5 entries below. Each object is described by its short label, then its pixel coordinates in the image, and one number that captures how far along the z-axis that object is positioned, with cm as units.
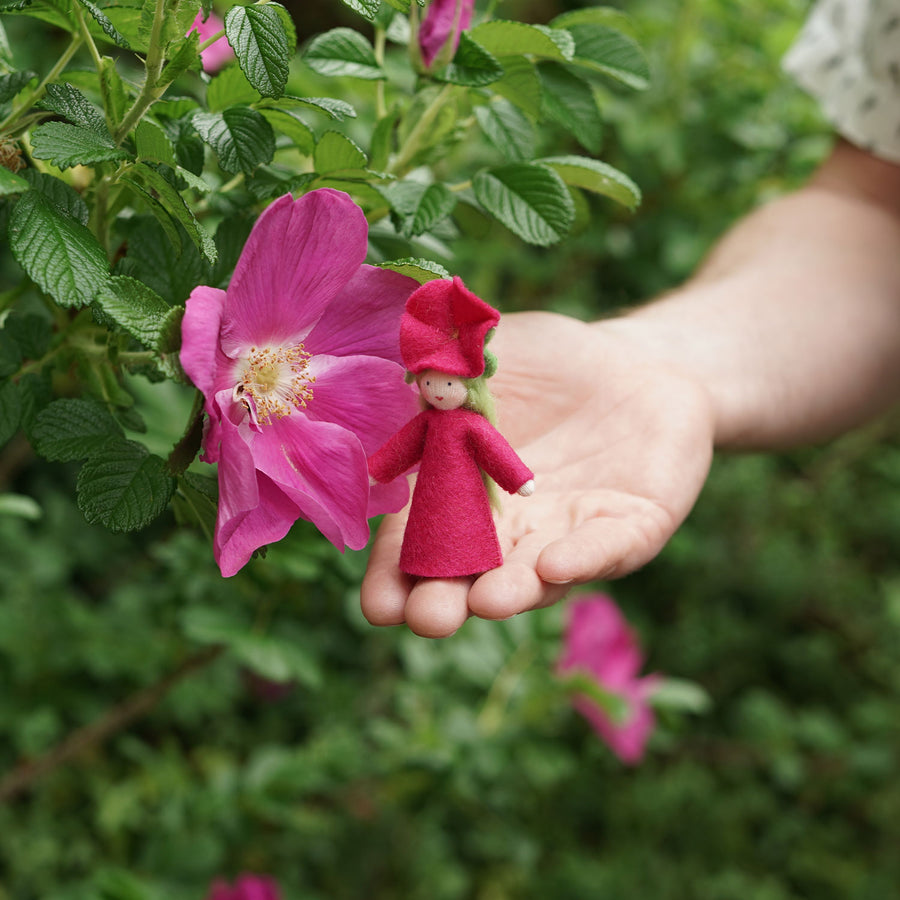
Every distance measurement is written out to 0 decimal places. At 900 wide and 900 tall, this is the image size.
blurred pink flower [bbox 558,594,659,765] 164
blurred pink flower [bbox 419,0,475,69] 67
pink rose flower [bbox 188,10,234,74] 134
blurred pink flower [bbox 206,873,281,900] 124
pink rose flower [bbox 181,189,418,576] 54
